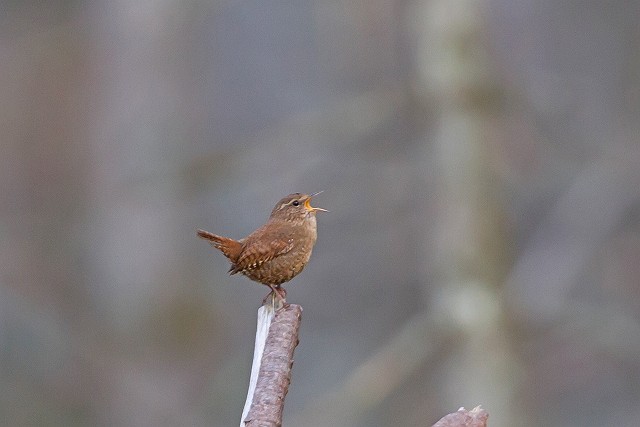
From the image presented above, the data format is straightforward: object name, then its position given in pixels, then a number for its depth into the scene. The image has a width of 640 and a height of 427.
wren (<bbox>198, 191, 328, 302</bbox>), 7.55
